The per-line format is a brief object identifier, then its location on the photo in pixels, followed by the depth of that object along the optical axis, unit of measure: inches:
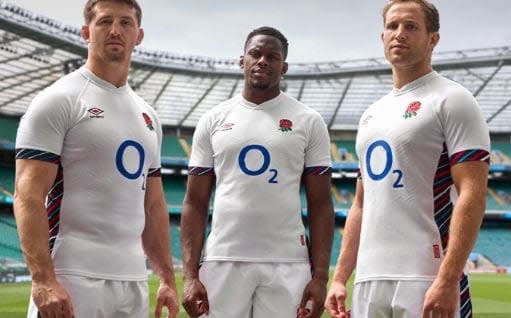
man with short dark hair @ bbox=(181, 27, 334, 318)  148.1
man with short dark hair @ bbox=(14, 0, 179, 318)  113.8
